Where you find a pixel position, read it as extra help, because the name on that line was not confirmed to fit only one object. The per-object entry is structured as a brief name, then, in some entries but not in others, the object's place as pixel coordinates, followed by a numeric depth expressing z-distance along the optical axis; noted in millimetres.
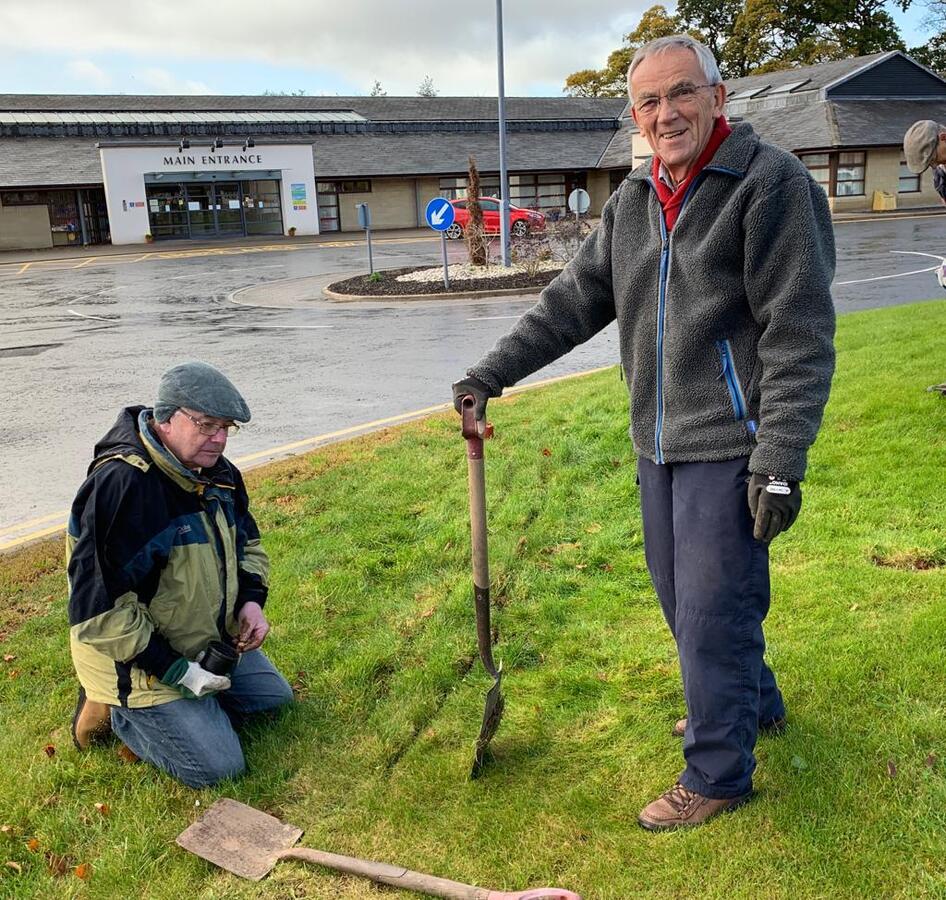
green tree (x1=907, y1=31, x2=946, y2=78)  54025
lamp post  20141
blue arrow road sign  18156
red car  32156
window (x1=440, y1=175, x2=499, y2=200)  44188
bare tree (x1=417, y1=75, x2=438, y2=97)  108938
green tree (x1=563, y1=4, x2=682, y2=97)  55250
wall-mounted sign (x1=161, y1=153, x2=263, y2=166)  38906
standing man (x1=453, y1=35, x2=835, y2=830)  2326
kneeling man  3078
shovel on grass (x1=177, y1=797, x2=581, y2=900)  2561
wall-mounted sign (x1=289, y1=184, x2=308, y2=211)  41031
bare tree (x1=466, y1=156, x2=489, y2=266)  20359
